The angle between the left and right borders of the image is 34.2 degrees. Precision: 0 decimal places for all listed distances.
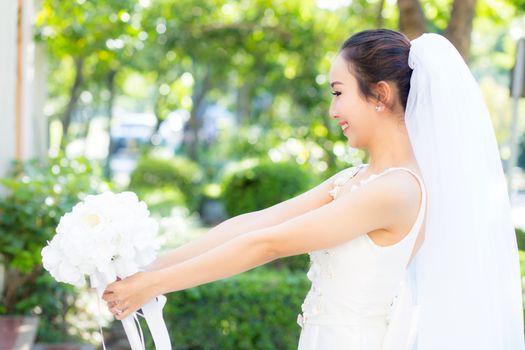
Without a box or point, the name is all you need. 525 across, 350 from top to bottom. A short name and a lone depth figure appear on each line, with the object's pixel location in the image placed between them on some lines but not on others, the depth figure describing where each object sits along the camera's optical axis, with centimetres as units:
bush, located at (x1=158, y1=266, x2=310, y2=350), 575
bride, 220
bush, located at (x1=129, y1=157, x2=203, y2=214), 1519
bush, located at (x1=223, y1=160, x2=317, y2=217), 1090
